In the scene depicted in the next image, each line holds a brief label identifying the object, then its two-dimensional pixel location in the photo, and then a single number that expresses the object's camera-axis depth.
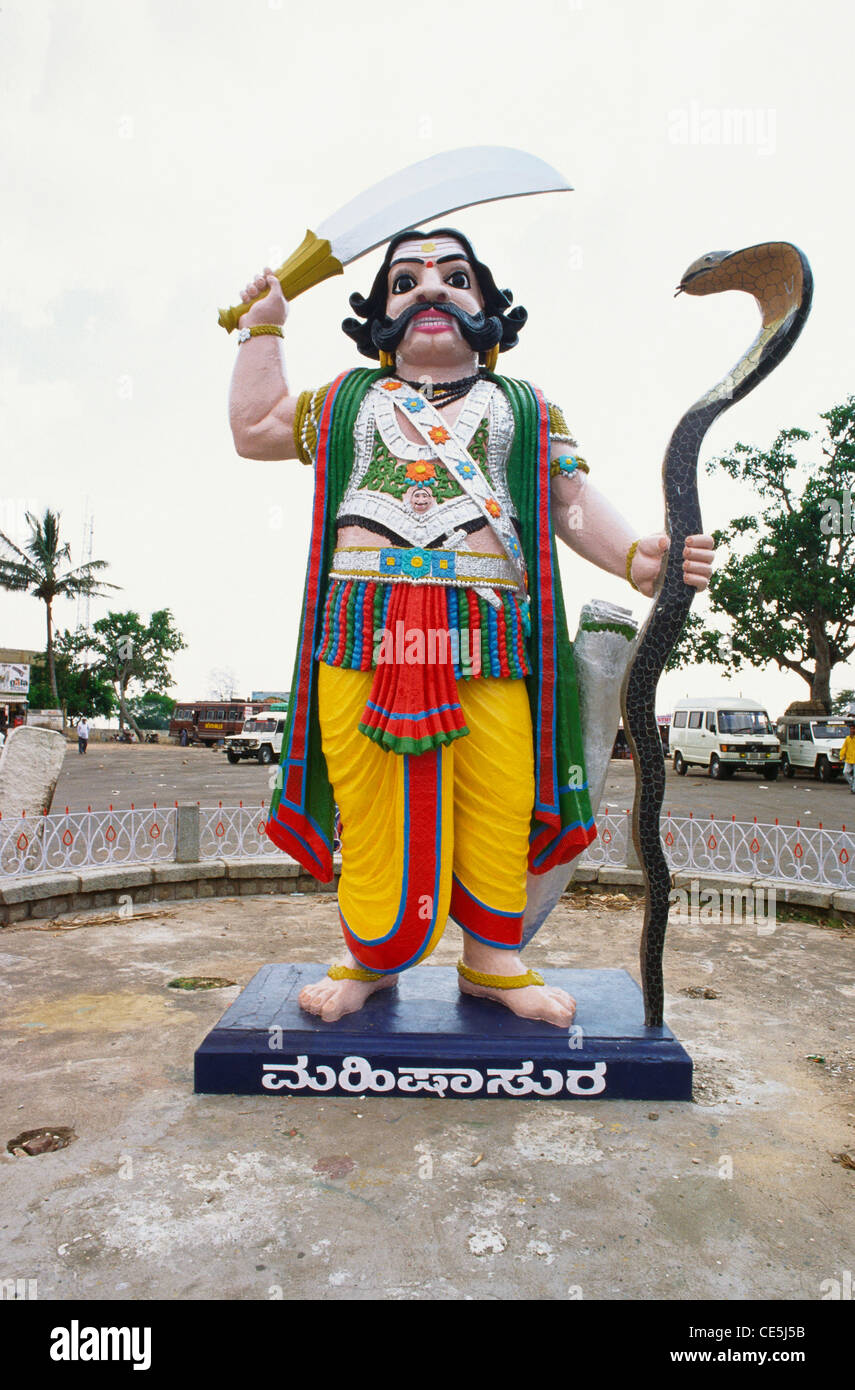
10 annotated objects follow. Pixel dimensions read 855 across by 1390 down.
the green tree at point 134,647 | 43.12
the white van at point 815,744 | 19.42
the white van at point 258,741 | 21.19
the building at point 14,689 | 29.21
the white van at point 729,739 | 18.91
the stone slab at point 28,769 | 6.34
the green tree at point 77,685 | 38.88
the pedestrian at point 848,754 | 14.26
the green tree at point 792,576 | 21.72
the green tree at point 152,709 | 58.81
